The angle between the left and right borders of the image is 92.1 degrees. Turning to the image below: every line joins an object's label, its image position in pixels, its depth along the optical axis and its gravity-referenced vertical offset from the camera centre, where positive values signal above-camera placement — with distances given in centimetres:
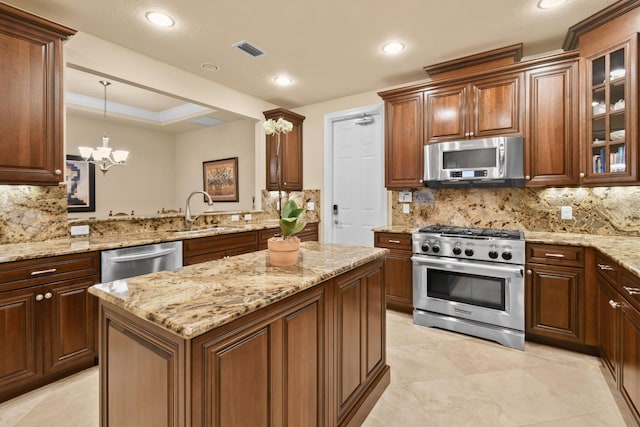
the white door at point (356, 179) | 418 +47
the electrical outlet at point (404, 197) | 387 +19
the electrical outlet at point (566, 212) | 297 +0
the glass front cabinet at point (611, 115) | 227 +76
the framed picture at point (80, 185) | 518 +48
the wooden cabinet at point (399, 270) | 326 -63
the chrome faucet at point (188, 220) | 349 -9
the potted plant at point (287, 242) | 160 -16
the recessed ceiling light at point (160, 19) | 246 +159
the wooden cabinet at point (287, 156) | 454 +86
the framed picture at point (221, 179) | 580 +66
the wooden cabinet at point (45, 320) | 192 -72
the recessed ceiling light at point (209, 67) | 339 +162
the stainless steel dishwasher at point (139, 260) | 238 -40
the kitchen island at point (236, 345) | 92 -48
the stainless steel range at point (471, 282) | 266 -65
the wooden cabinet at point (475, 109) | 293 +104
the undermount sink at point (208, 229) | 344 -20
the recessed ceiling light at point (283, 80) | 376 +164
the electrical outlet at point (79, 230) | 273 -16
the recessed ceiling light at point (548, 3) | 230 +158
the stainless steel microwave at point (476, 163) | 290 +49
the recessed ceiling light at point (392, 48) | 295 +161
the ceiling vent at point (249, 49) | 295 +162
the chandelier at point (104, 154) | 407 +80
